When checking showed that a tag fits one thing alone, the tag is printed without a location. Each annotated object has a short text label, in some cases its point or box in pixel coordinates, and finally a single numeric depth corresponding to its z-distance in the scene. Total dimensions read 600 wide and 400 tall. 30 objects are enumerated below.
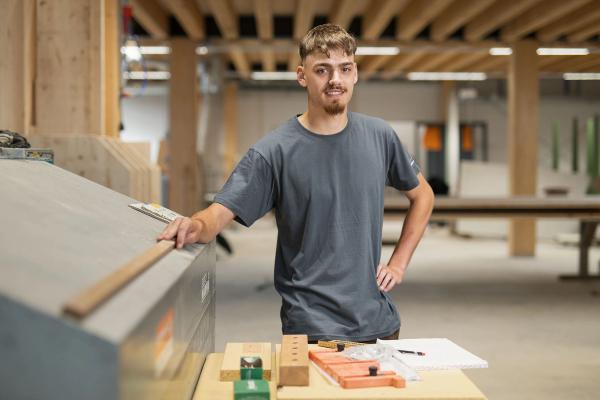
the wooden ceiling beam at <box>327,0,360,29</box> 8.32
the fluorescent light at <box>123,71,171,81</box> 14.88
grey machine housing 0.92
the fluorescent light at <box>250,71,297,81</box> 14.71
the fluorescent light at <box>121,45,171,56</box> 10.45
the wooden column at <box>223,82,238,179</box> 17.97
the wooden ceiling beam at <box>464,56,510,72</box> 12.38
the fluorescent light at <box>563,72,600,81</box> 14.12
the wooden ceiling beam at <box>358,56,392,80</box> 12.48
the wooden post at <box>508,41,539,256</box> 10.12
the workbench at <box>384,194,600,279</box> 6.91
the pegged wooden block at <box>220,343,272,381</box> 1.68
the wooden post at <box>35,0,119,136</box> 4.00
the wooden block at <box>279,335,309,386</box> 1.51
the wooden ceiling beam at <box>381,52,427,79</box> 12.32
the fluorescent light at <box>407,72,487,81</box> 14.76
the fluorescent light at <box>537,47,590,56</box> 10.45
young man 2.13
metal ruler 2.10
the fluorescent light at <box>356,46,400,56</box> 10.26
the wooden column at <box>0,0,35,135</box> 3.50
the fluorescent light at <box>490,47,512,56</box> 10.42
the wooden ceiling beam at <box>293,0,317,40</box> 8.34
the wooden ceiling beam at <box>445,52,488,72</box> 12.10
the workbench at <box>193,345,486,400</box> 1.45
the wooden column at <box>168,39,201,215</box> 9.64
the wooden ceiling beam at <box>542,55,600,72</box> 12.39
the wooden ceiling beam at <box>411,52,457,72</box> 12.27
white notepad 1.66
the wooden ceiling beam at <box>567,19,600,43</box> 9.38
